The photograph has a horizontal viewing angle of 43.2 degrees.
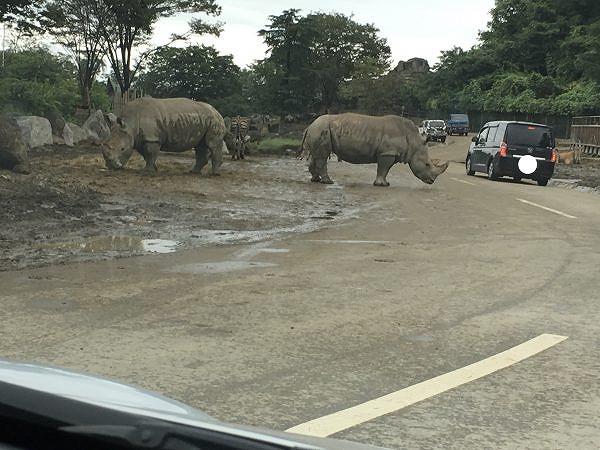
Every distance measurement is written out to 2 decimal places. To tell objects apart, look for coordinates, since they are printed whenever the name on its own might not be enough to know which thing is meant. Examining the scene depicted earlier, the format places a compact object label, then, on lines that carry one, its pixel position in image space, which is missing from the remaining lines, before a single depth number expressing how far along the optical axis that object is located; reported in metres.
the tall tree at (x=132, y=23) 37.81
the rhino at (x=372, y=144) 20.14
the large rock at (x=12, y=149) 17.02
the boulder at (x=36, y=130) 26.91
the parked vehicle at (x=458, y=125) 67.19
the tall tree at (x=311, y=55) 77.25
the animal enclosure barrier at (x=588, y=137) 40.09
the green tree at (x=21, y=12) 19.38
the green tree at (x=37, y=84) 32.44
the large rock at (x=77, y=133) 31.82
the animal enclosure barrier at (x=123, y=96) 38.59
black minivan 22.66
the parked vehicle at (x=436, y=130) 58.09
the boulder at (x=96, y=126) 33.66
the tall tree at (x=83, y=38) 37.50
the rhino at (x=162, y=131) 18.84
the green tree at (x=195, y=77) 72.56
